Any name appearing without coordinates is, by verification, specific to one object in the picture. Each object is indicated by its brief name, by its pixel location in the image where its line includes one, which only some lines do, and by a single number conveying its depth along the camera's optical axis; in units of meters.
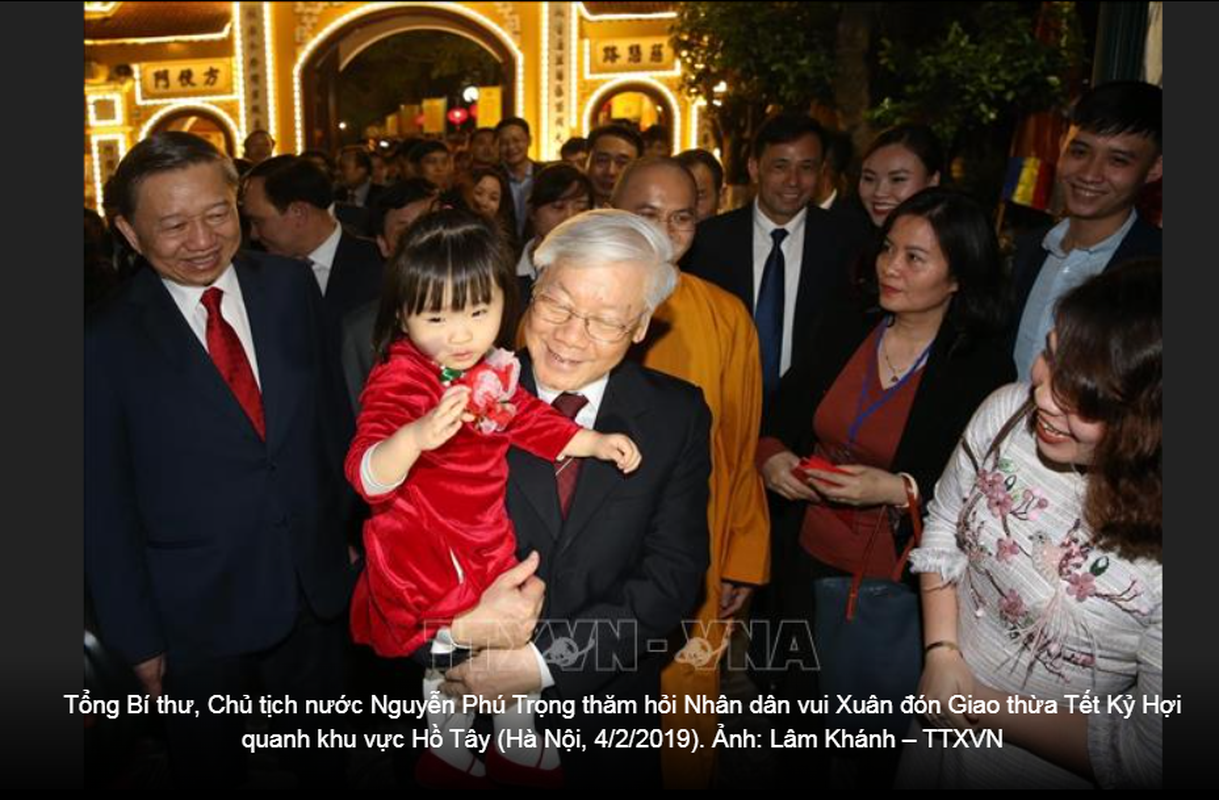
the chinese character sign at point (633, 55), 13.23
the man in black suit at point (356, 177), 7.93
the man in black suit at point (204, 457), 2.02
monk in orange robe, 2.27
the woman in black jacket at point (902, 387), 2.29
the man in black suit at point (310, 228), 3.52
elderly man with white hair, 1.62
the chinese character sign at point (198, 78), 14.25
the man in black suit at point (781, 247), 3.47
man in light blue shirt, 2.59
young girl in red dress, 1.59
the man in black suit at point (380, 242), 2.71
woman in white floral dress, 1.40
